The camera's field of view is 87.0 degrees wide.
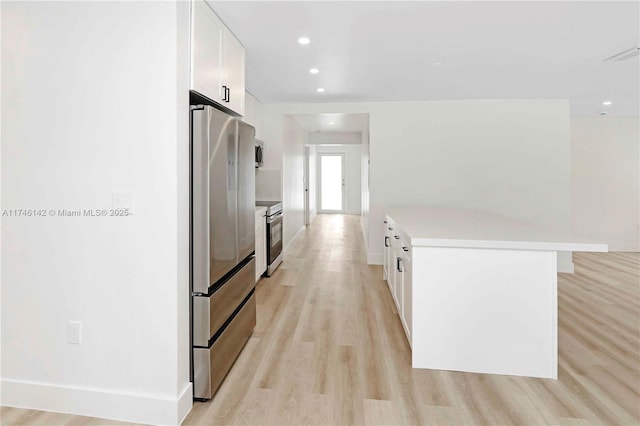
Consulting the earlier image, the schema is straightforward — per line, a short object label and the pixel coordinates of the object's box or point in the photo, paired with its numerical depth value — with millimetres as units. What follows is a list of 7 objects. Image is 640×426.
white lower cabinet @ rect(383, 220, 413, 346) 2363
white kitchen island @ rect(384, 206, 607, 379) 2025
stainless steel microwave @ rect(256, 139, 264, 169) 4656
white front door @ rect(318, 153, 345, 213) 11703
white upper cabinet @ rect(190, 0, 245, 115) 1854
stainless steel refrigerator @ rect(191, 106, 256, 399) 1786
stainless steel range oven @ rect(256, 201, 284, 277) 4145
